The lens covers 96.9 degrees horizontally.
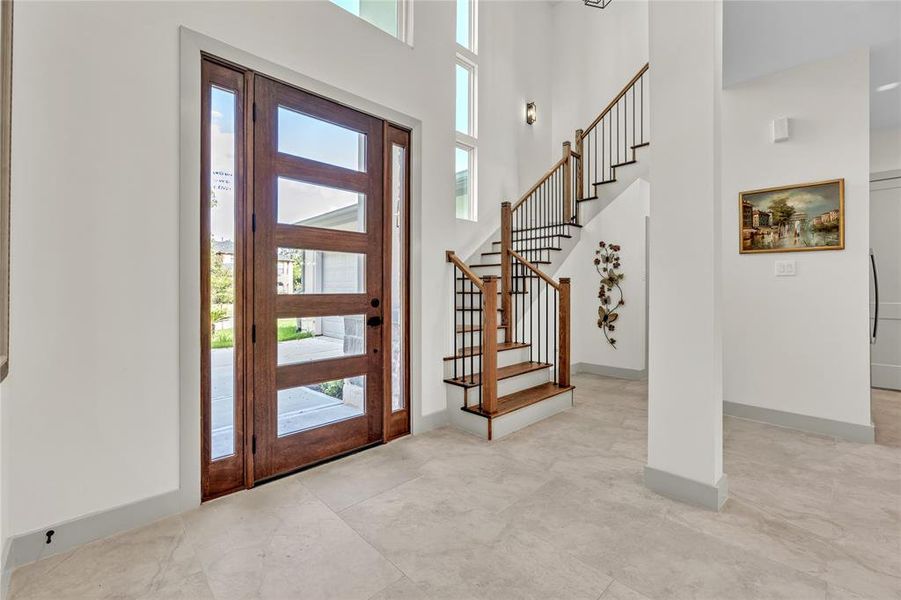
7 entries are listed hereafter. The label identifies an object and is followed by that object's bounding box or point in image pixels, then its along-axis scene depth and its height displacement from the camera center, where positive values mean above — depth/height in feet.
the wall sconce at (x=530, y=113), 19.99 +9.42
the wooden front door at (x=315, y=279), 8.33 +0.47
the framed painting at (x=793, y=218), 10.82 +2.39
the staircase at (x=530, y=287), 11.11 +0.48
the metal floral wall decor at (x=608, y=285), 18.26 +0.73
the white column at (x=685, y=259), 7.12 +0.77
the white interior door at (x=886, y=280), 15.51 +0.83
